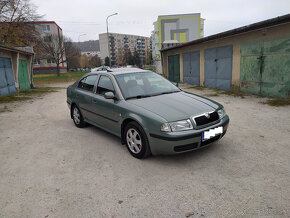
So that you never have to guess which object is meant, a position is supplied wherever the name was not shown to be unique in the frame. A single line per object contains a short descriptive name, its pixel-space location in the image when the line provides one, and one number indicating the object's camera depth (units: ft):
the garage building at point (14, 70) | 40.37
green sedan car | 10.52
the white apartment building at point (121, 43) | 355.15
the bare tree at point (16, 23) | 66.69
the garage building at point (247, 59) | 27.04
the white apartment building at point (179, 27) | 188.03
